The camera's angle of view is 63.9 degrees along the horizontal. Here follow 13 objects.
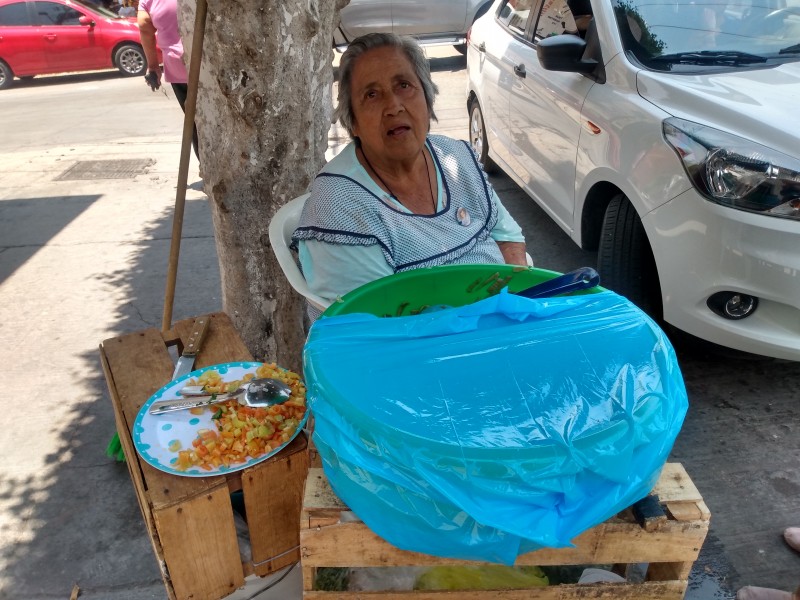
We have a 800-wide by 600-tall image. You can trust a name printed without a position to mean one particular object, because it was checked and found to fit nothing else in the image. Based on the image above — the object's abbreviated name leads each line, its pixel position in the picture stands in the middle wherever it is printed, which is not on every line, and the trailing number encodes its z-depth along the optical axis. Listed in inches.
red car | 476.4
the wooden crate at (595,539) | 49.6
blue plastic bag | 40.9
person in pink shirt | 189.3
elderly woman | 74.0
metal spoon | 66.8
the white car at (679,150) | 95.4
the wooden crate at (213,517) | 58.7
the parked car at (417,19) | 400.8
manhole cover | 268.4
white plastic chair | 76.3
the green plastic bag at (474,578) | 56.5
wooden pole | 81.4
